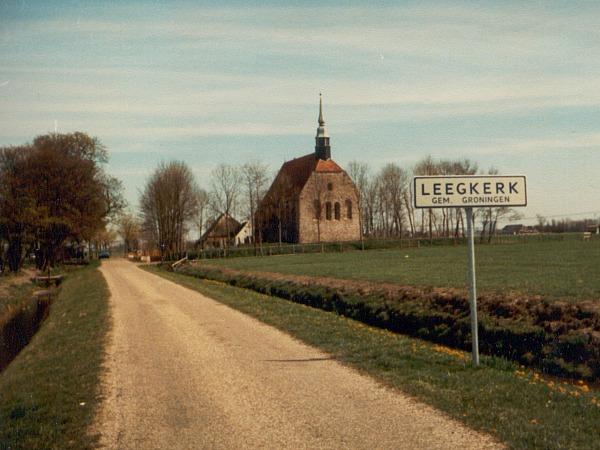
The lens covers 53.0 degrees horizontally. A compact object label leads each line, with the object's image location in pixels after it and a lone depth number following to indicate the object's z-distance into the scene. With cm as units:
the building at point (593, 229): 8908
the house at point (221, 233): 8752
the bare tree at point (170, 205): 7600
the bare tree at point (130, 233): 10475
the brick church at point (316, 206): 8931
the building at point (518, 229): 10125
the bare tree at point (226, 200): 8381
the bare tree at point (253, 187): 8469
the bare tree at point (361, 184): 9296
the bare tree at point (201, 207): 8106
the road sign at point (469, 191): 988
